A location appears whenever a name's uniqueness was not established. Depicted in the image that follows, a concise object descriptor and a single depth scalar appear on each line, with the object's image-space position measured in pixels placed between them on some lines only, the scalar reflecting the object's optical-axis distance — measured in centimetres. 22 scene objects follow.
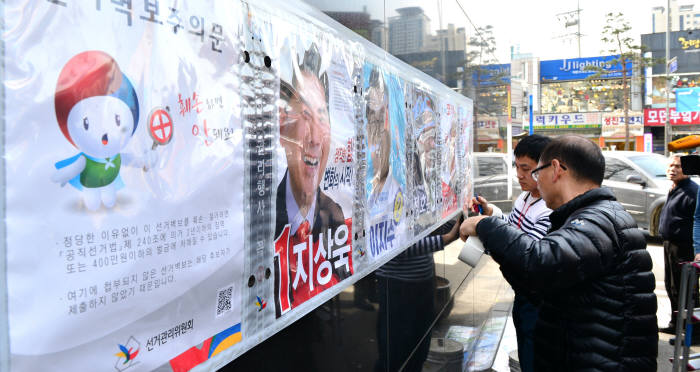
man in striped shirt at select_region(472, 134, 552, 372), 276
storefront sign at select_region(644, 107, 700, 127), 2444
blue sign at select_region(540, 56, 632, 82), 2810
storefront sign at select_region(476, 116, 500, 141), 496
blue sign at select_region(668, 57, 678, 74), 1706
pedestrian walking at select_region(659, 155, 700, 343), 479
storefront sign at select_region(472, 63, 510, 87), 468
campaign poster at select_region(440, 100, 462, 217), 319
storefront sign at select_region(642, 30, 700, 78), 2781
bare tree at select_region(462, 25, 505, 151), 430
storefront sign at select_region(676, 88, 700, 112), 1941
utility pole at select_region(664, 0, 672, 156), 1970
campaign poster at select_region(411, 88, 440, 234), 258
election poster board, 71
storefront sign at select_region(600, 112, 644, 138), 2614
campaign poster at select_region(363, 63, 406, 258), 195
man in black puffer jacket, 170
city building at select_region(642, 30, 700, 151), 2502
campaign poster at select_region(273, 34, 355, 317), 132
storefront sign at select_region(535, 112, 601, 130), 2726
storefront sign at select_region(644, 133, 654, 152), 2165
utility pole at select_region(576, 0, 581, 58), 3369
